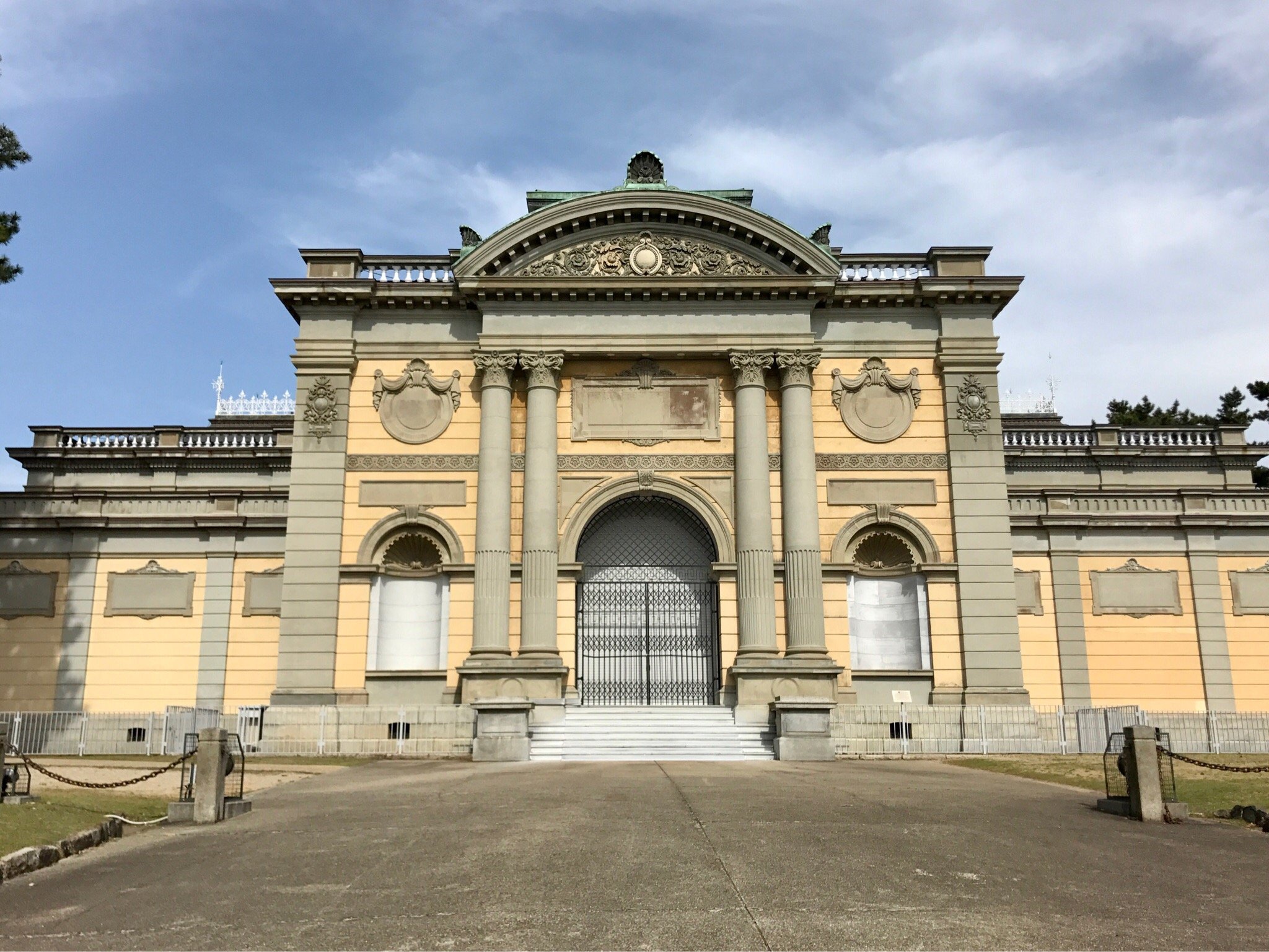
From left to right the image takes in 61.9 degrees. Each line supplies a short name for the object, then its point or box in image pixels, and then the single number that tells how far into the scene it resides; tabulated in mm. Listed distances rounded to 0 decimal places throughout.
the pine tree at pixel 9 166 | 27297
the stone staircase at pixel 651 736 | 25812
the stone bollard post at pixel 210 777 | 14266
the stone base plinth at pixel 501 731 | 25266
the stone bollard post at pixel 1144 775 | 14383
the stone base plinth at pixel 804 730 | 25516
